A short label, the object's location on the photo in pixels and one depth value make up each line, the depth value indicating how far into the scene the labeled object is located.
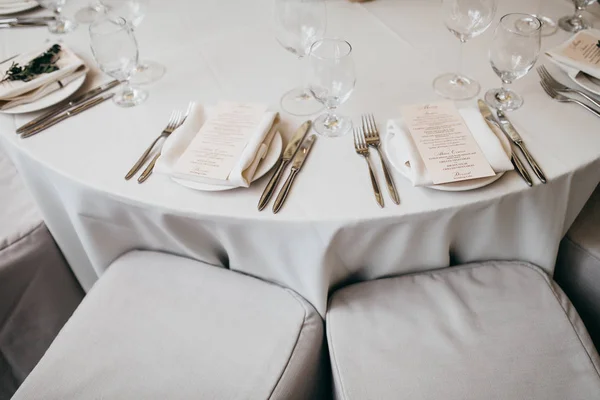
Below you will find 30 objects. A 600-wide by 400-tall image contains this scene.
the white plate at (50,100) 1.02
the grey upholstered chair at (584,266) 1.01
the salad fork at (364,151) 0.78
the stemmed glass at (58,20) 1.30
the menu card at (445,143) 0.78
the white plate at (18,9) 1.38
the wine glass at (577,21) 1.12
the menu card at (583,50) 0.98
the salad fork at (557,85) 0.92
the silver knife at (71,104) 0.99
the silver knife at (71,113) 0.98
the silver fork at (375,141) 0.78
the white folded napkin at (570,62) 0.95
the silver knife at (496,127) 0.78
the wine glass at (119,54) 0.99
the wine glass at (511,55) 0.88
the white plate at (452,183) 0.77
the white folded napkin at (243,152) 0.82
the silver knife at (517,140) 0.79
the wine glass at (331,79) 0.85
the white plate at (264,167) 0.82
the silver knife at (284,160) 0.80
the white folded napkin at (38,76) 1.04
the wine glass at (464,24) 0.98
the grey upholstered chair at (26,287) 1.16
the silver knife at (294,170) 0.79
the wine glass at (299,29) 0.99
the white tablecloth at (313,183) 0.79
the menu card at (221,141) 0.84
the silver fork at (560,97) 0.89
